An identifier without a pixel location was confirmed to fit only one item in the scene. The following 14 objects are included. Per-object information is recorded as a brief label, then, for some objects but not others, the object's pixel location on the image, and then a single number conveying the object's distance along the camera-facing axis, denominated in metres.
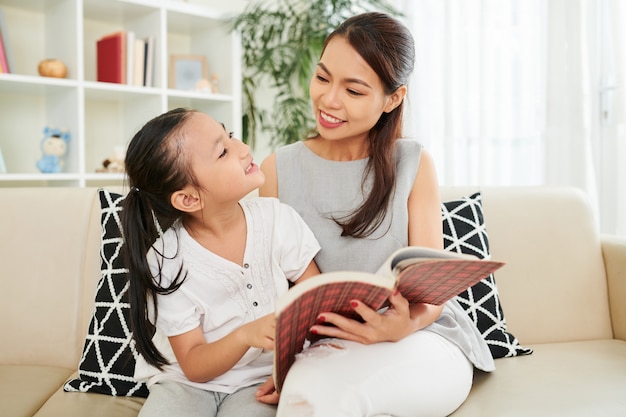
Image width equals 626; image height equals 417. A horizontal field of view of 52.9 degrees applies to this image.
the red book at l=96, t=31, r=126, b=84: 3.07
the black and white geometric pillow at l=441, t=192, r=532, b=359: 1.61
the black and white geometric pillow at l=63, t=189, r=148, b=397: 1.44
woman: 1.08
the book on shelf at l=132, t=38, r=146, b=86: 3.13
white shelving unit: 2.91
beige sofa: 1.53
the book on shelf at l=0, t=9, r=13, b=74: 2.76
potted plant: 3.50
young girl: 1.28
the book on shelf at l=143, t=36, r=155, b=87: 3.17
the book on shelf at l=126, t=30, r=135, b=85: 3.09
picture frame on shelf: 3.39
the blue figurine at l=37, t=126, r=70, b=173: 2.87
